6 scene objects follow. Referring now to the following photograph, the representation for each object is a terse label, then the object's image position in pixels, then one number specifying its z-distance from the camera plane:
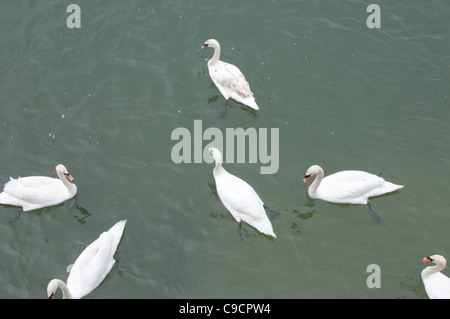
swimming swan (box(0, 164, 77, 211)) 9.51
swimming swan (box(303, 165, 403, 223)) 9.70
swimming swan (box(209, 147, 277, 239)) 9.33
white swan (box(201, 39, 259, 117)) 11.20
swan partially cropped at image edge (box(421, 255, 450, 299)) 8.47
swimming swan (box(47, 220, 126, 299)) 8.46
